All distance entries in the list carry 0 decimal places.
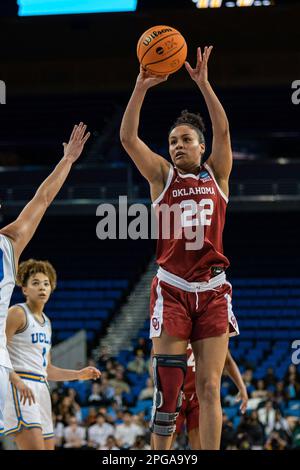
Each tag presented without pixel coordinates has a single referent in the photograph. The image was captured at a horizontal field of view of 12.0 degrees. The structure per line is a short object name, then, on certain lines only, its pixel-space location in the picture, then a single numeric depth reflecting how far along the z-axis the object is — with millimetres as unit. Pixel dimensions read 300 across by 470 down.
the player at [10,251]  7764
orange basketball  9685
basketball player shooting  9358
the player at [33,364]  11469
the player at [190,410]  11515
